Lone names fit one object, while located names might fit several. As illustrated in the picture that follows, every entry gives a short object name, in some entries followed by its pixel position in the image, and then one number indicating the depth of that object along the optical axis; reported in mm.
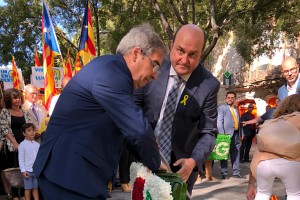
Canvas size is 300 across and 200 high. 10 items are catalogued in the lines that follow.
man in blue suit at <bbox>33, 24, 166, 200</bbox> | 2066
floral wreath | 2260
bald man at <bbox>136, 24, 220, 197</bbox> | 2953
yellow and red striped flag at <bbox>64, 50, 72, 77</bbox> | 15366
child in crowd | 6574
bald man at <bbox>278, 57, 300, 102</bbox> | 5125
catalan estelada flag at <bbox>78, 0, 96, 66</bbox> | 11005
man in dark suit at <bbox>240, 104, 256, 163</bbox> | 13068
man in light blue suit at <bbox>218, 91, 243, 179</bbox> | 10047
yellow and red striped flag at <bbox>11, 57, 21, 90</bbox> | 15039
